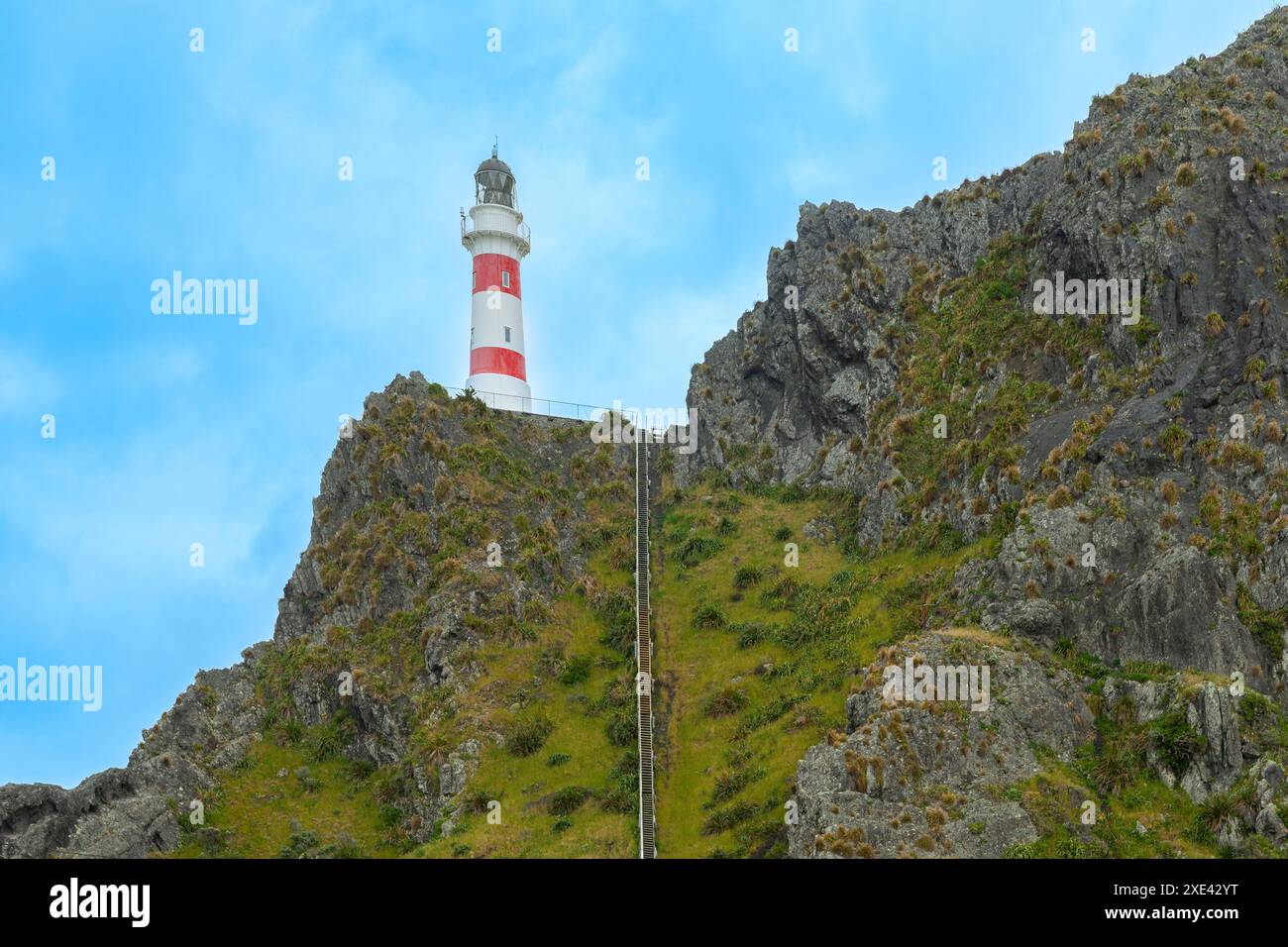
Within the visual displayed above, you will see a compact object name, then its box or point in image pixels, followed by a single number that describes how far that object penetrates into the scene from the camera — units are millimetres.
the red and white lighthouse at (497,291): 75250
